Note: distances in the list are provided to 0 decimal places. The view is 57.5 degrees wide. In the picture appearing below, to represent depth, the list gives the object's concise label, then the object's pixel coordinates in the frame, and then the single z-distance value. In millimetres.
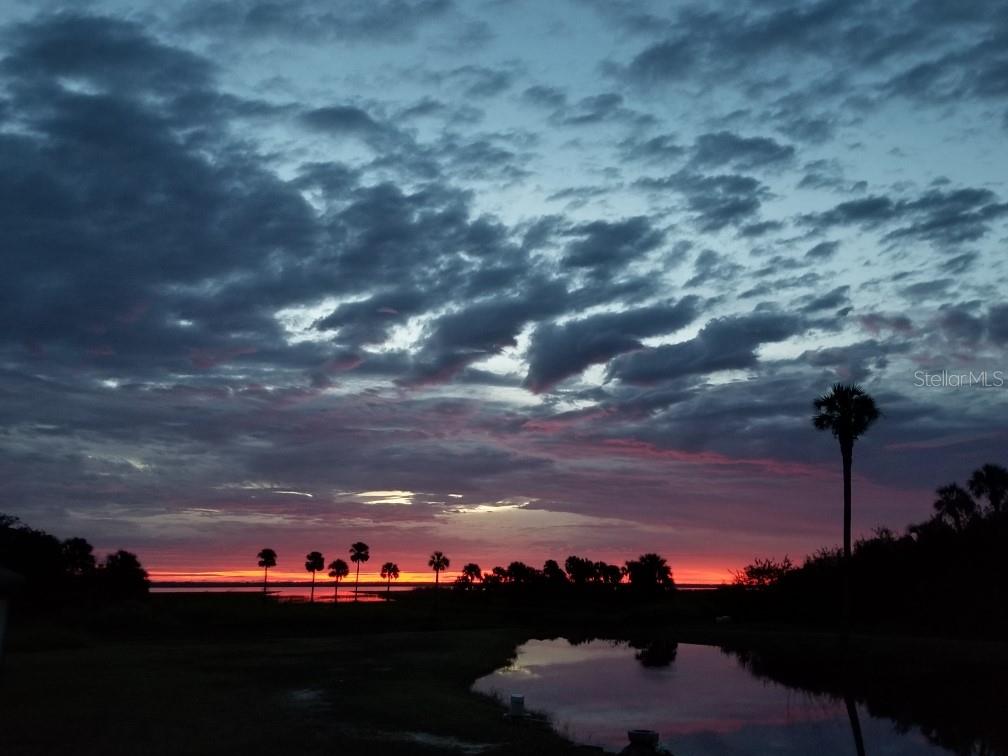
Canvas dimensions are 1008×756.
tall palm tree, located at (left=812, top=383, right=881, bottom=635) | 50844
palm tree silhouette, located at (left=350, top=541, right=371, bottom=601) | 161750
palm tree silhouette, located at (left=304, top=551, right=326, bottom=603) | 166625
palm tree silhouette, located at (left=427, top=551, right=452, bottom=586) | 152875
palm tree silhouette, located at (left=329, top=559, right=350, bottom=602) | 170875
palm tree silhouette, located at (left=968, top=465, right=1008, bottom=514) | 84750
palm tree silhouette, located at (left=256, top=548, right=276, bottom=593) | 163875
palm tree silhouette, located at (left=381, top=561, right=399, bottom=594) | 181125
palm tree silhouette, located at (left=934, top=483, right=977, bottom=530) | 84488
